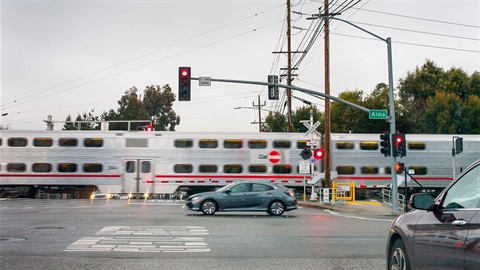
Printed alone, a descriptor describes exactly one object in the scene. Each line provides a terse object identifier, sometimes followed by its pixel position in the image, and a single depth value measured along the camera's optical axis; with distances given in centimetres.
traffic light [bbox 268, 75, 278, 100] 2584
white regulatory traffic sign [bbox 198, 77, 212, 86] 2386
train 3403
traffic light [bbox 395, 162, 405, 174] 2625
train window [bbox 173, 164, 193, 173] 3406
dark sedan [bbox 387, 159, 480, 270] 478
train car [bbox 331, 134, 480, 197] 3466
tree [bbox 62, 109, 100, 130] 7919
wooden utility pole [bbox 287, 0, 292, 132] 3859
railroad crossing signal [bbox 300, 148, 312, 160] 2841
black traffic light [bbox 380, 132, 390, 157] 2456
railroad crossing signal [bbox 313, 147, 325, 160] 2956
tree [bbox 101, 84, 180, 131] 7781
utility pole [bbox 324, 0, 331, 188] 2953
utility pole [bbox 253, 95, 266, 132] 6775
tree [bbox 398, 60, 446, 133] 5719
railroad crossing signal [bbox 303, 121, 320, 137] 2934
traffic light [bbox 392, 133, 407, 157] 2398
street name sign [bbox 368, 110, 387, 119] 2494
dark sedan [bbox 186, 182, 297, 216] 2089
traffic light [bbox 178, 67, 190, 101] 2373
